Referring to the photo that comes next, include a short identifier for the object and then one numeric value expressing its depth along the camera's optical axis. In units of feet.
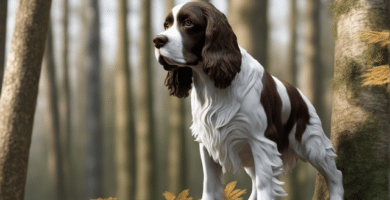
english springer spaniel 14.73
